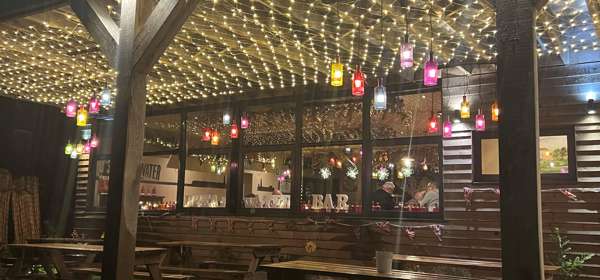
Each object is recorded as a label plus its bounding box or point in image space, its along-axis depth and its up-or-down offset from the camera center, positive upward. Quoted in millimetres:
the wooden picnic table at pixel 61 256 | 5996 -771
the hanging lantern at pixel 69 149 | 11564 +972
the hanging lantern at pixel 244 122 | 9719 +1358
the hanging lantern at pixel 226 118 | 9898 +1439
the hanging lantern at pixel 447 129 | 7828 +1058
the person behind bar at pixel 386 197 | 8633 +85
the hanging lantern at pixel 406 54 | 5641 +1518
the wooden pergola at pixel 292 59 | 2916 +1574
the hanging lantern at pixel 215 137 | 10148 +1122
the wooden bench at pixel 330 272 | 3984 -535
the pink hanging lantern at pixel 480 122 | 7547 +1128
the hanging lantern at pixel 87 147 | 11727 +1038
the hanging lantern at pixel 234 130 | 10094 +1259
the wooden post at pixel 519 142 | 2857 +338
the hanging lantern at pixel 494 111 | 7312 +1243
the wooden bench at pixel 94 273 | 6883 -1016
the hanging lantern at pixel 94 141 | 11013 +1094
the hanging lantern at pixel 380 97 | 6543 +1252
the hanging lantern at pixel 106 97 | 8205 +1488
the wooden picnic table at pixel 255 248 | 7742 -724
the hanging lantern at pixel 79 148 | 11525 +991
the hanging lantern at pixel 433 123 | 7953 +1157
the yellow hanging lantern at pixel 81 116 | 9203 +1328
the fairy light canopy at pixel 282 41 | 6164 +2113
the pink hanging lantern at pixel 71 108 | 8849 +1398
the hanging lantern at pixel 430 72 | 6090 +1448
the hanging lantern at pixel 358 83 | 6543 +1408
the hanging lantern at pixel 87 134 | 12869 +1443
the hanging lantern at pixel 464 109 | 7461 +1290
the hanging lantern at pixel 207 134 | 10195 +1191
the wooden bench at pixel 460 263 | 5412 -630
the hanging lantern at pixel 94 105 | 8708 +1438
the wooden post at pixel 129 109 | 4426 +734
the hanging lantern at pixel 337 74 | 6332 +1457
